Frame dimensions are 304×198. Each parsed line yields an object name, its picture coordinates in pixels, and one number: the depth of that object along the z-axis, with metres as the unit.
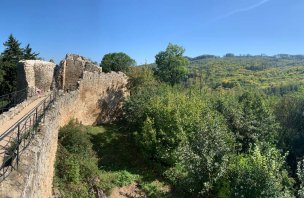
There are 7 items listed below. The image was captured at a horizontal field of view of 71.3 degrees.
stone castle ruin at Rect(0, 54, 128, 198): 11.40
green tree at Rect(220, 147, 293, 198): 9.64
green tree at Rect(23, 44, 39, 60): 28.28
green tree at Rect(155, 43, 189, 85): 31.96
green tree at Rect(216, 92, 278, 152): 18.75
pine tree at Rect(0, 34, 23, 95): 23.35
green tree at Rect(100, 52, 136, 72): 36.13
